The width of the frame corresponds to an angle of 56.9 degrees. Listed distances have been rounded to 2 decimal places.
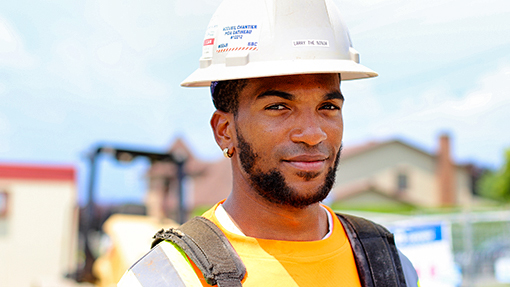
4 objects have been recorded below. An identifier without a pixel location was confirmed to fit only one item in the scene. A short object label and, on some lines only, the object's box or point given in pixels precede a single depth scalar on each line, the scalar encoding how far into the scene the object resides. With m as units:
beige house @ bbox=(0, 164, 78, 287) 14.42
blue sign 6.62
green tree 38.94
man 1.73
